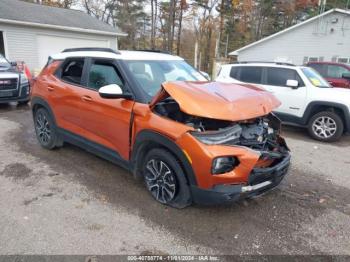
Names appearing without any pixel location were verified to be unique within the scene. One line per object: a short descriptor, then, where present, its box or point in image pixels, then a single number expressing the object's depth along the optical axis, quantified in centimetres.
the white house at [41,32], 1524
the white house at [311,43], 2088
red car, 1123
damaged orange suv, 307
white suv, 681
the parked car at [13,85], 900
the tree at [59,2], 3381
